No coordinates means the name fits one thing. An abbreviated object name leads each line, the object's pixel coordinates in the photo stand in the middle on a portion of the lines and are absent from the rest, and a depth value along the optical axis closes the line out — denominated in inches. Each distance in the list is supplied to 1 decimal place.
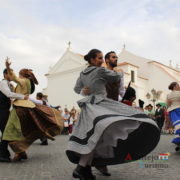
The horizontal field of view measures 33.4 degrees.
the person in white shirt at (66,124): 680.4
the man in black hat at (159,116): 662.8
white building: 1639.3
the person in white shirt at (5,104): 213.5
